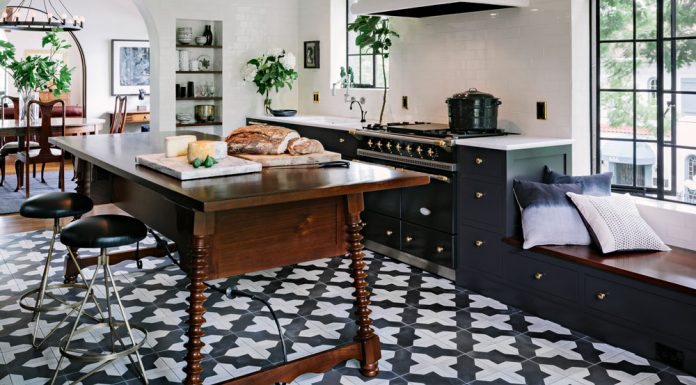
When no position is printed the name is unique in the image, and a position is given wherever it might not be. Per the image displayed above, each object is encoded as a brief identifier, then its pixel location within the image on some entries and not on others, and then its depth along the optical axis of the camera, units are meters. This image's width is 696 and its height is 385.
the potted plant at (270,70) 7.49
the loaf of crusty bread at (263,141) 3.52
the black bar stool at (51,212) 3.80
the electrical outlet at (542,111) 4.93
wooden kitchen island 2.84
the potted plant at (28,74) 8.96
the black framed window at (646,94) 4.21
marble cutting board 3.10
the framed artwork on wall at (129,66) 13.41
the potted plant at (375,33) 6.12
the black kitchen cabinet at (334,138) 5.86
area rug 7.62
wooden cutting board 3.40
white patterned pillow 3.94
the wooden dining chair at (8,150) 8.68
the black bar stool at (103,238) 3.21
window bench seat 3.43
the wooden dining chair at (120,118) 9.96
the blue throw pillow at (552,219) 4.16
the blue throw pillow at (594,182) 4.35
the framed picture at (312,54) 7.62
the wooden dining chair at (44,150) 8.18
